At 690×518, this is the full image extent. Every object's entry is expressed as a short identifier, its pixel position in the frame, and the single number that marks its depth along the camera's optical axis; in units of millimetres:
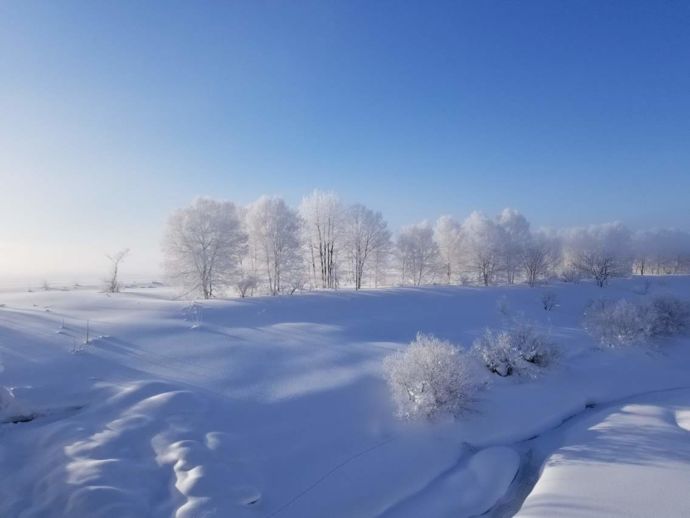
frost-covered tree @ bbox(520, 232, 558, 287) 47750
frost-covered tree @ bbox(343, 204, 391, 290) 40406
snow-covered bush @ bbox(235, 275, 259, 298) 30734
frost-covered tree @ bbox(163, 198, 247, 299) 30531
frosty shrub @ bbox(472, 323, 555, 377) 16719
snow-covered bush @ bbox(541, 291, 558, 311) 30656
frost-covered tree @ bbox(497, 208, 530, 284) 46812
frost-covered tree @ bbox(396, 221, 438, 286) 46312
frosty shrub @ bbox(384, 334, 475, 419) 12883
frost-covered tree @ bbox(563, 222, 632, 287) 46969
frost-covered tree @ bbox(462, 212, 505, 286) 46062
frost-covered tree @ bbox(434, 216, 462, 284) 48969
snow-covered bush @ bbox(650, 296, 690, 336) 23312
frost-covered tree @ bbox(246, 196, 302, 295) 34719
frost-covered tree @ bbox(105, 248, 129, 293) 30516
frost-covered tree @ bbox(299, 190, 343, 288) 39875
